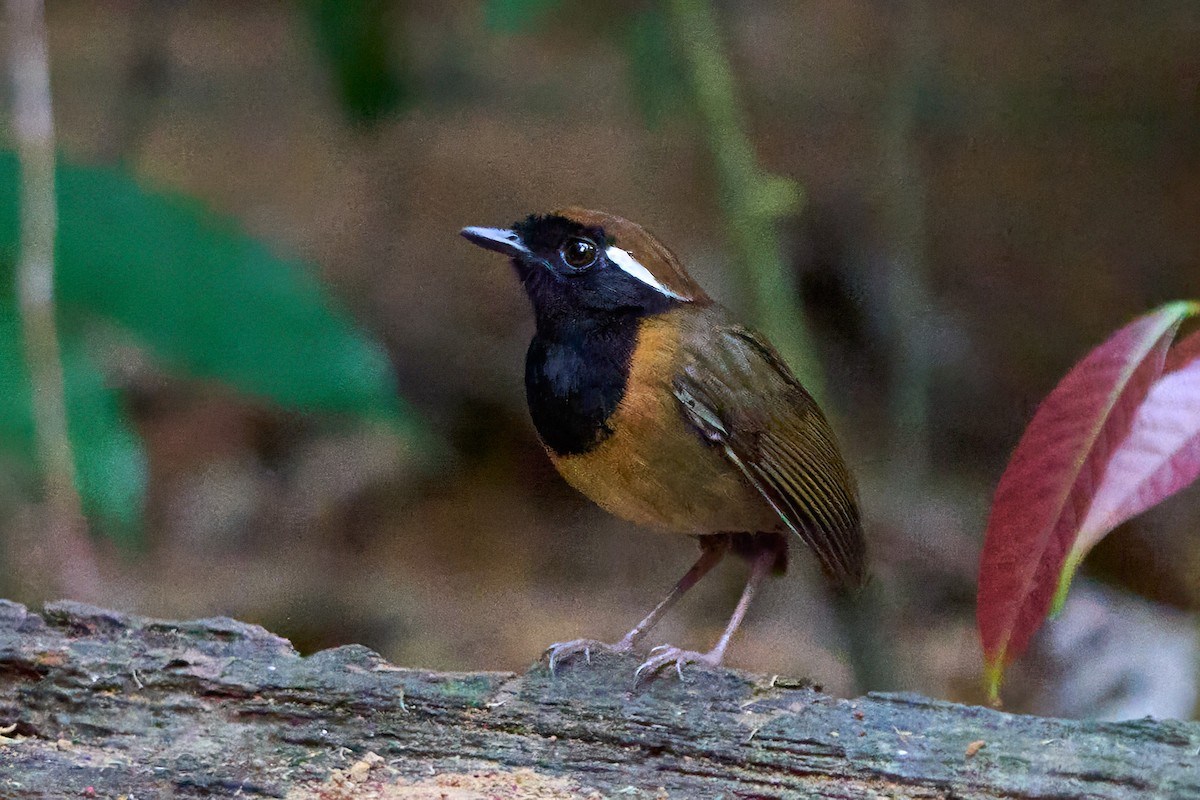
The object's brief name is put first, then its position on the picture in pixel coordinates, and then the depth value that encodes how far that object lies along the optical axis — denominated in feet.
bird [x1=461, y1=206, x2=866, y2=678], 11.50
